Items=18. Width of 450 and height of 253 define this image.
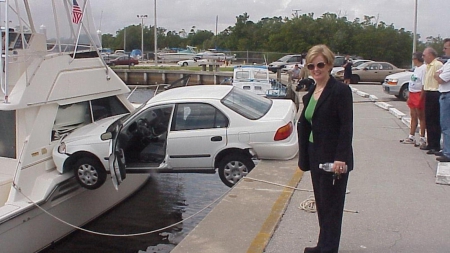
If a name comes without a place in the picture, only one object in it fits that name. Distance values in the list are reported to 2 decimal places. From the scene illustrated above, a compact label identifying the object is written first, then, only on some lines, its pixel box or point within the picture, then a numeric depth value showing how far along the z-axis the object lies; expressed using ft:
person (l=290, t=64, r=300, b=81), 98.62
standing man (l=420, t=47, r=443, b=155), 27.37
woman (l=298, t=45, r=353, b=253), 13.07
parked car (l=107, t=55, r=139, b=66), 179.09
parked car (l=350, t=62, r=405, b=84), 97.91
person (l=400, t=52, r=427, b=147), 29.86
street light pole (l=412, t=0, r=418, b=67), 112.37
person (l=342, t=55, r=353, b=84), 75.20
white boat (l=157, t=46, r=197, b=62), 227.85
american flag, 32.96
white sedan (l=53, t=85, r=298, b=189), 26.86
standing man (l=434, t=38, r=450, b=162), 24.68
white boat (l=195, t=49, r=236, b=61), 190.90
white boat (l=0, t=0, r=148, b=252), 27.02
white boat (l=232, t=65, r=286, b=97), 77.51
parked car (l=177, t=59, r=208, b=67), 189.06
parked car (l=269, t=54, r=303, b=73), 139.13
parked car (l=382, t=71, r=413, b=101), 59.67
